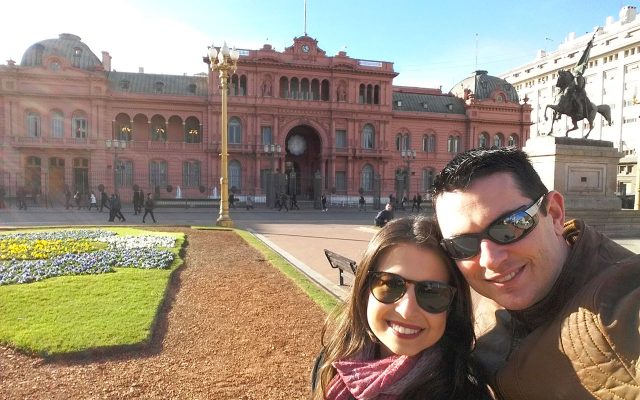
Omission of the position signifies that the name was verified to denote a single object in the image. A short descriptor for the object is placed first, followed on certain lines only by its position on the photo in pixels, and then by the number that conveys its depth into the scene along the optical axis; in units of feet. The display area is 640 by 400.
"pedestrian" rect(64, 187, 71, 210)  106.87
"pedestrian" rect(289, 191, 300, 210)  116.52
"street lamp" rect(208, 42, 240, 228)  58.29
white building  181.06
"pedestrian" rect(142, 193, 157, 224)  73.93
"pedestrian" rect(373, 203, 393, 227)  47.47
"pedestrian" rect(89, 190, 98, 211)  106.52
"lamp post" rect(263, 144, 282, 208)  120.47
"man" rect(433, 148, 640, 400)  3.60
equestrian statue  53.62
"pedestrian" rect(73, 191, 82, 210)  106.52
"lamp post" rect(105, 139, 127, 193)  115.34
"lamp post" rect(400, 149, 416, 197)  140.45
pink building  131.03
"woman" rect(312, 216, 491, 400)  5.59
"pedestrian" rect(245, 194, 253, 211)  113.30
